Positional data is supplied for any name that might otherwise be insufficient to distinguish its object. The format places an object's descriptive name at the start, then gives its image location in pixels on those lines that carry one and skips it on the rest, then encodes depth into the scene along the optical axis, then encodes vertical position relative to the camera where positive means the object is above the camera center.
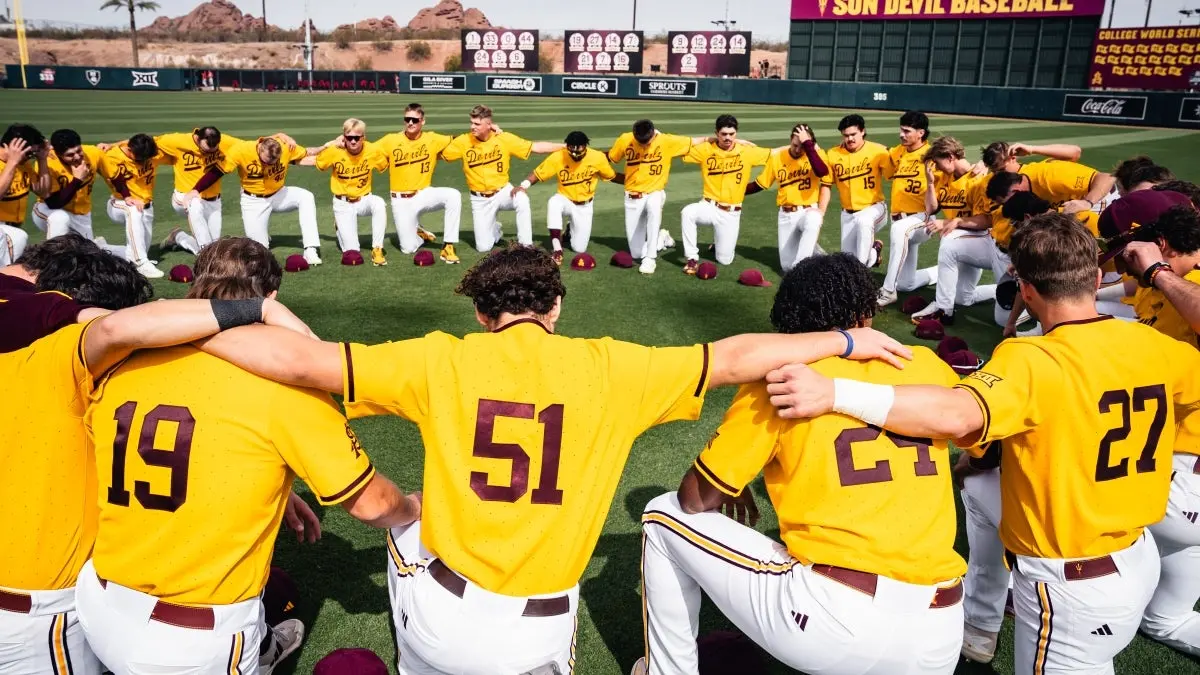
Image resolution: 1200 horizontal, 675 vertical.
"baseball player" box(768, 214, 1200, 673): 3.01 -1.15
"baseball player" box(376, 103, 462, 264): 12.11 -1.03
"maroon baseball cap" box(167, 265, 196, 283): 10.41 -2.06
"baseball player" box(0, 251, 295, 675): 2.85 -1.37
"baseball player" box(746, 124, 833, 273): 11.21 -1.00
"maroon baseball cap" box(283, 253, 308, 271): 10.85 -1.98
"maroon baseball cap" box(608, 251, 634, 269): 11.62 -1.97
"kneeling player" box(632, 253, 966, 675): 2.88 -1.45
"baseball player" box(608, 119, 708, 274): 12.06 -0.83
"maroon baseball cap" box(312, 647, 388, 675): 3.51 -2.31
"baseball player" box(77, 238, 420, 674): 2.76 -1.26
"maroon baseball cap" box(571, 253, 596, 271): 11.36 -1.98
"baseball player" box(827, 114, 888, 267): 10.98 -0.77
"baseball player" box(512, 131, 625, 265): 12.26 -1.00
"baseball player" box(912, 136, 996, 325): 9.16 -1.22
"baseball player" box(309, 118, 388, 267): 11.72 -1.03
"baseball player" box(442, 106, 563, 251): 12.39 -0.91
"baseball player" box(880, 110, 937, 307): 10.10 -1.01
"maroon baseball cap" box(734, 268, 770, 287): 10.72 -2.02
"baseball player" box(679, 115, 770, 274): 11.71 -1.06
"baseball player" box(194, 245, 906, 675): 2.83 -1.12
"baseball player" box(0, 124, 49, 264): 9.06 -0.84
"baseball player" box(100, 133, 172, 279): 10.59 -1.08
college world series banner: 31.14 +2.57
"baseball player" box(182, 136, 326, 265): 11.19 -1.03
